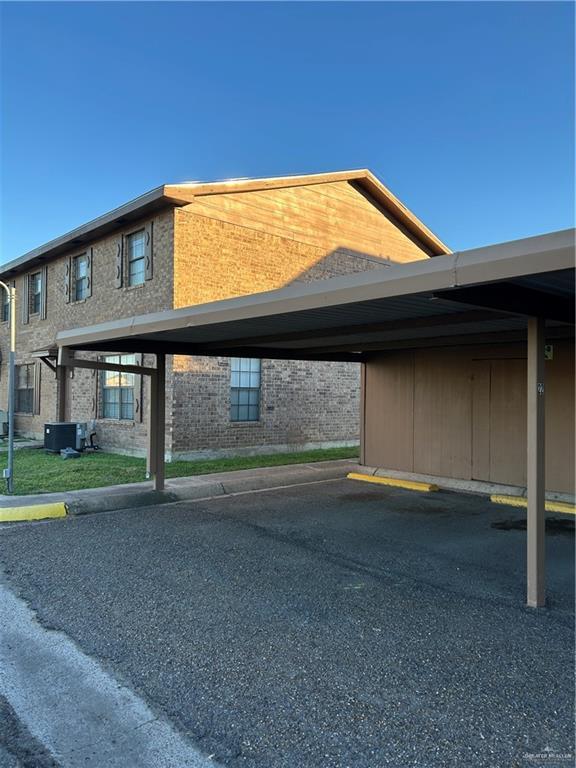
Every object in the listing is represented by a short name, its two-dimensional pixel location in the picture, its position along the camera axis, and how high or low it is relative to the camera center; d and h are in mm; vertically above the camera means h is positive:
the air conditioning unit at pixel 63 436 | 15156 -1103
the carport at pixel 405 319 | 3965 +874
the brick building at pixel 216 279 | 13312 +3078
